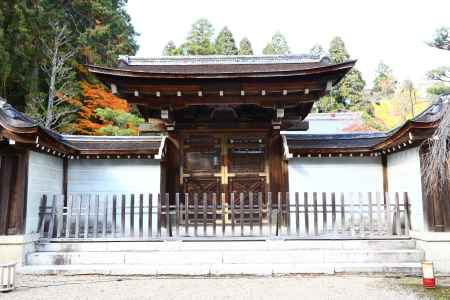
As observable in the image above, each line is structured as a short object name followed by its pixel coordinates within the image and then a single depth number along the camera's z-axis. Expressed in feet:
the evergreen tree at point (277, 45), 121.70
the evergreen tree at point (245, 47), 115.44
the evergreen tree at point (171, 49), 100.83
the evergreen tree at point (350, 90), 99.96
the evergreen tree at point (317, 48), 116.65
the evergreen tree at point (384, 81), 101.81
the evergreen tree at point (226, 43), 110.63
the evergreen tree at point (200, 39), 100.37
